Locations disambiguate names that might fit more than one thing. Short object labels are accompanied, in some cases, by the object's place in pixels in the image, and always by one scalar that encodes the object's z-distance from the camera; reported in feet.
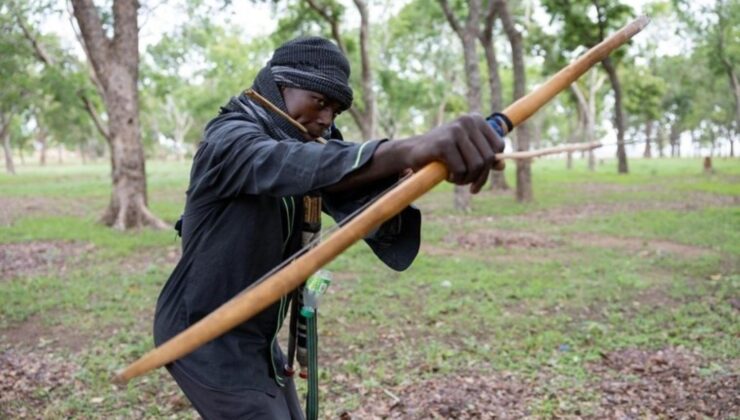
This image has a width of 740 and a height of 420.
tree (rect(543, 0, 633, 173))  83.82
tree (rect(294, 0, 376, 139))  69.26
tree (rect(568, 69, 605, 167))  122.83
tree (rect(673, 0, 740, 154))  100.17
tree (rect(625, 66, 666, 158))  144.36
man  7.22
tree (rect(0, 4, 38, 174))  69.05
